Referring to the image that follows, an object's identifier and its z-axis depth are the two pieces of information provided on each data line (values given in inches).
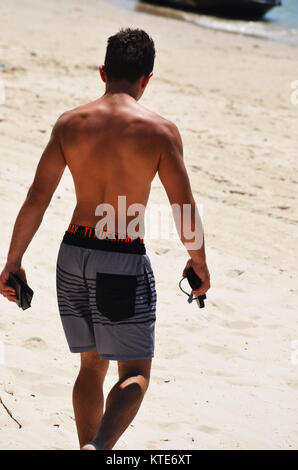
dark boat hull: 1740.9
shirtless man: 203.5
